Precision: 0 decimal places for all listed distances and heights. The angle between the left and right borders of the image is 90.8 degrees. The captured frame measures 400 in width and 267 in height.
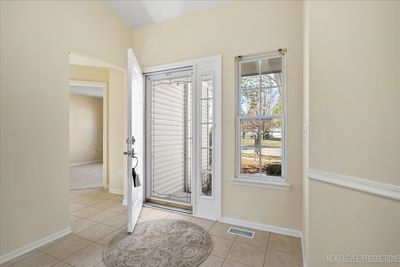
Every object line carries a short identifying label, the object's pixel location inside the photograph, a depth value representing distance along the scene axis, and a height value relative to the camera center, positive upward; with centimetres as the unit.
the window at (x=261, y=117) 234 +18
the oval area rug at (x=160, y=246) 177 -117
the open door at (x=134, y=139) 225 -10
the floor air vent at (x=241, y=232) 223 -117
